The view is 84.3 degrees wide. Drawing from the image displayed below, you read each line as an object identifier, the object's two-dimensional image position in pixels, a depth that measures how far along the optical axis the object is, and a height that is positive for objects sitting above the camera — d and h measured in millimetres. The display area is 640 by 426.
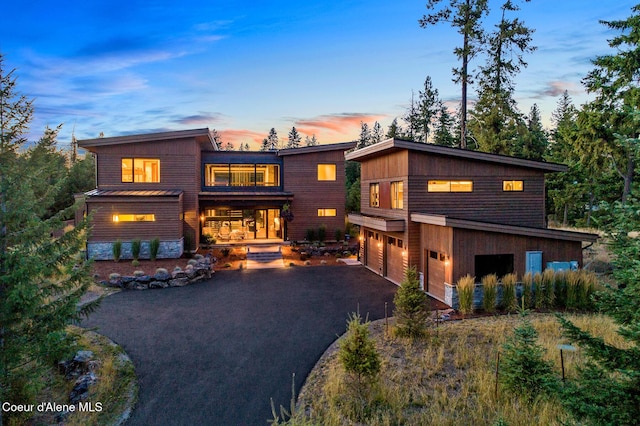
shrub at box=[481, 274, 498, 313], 12117 -3008
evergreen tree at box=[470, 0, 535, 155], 24297 +9003
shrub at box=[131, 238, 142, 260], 19531 -2258
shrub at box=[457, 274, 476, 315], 12000 -3030
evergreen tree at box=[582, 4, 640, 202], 13867 +5063
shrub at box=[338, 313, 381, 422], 6941 -3072
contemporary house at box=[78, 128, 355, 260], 20719 +1137
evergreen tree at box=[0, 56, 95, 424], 5859 -992
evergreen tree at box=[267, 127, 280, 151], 79812 +15514
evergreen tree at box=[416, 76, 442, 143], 47844 +13825
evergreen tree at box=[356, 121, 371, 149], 68700 +14744
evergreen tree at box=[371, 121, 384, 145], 66438 +14496
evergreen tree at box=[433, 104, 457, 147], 43250 +10584
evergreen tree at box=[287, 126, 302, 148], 78375 +15463
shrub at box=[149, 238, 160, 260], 19734 -2237
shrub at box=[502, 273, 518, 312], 12258 -2985
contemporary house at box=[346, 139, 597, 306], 12891 -447
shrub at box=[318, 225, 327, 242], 25922 -1890
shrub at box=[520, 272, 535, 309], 12391 -2948
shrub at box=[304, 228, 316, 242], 25828 -2028
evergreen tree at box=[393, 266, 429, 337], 9820 -2911
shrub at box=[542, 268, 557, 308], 12441 -2899
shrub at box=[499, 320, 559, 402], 6672 -3117
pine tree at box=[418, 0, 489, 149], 23344 +12382
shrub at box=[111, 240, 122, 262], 19384 -2296
